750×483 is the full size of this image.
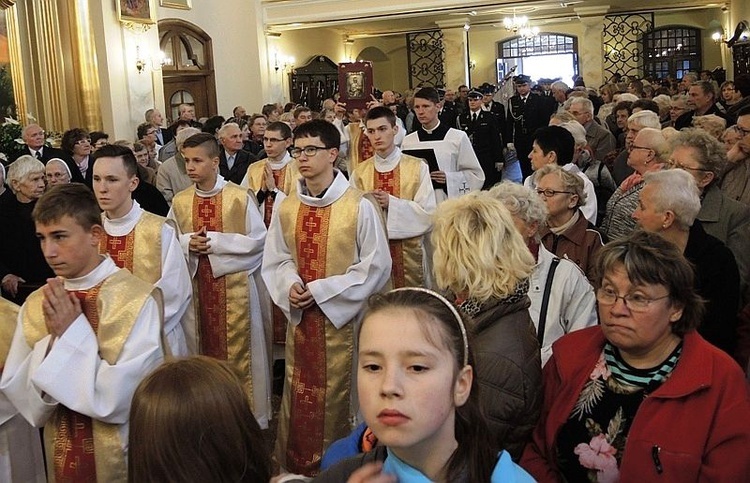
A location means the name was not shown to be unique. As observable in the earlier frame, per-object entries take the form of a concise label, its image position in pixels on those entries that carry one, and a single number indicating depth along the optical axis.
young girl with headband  1.58
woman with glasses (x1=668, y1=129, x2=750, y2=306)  4.27
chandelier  24.34
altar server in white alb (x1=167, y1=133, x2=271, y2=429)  5.50
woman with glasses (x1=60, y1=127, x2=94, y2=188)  9.12
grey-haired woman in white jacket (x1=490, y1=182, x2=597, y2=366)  3.29
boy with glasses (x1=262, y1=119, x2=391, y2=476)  4.66
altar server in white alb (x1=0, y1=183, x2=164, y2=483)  3.05
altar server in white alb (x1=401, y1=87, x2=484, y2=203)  7.24
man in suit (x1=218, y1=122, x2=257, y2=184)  8.38
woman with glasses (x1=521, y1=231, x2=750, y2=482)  2.39
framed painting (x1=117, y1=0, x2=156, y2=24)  14.02
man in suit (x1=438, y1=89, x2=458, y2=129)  14.45
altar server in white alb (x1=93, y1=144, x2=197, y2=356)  4.50
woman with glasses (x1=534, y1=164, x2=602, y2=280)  4.15
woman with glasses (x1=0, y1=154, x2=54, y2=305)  6.20
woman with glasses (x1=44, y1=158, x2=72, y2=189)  6.78
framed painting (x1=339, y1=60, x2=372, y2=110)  9.57
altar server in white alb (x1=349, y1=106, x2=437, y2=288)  6.00
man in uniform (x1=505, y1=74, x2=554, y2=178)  12.61
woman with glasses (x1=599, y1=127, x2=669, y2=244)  4.74
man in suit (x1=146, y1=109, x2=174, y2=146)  11.94
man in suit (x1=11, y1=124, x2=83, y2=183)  9.33
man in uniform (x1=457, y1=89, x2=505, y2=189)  11.37
